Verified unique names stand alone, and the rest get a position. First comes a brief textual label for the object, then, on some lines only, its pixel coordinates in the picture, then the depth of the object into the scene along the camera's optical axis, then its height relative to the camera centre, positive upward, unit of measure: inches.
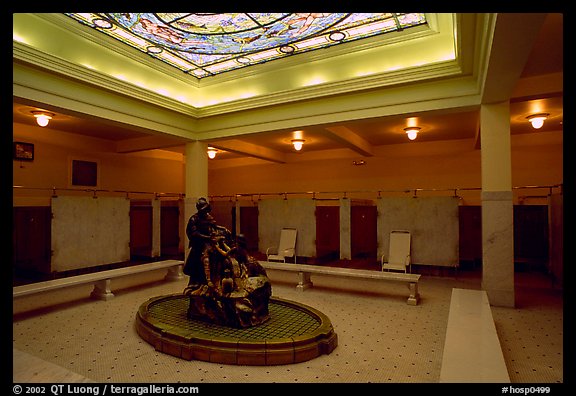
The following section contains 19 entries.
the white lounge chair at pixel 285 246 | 358.2 -49.4
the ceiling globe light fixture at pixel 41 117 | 278.5 +72.1
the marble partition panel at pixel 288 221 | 365.7 -22.7
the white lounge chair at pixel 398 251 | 298.2 -46.8
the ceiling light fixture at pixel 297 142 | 383.9 +68.3
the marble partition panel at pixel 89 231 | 291.4 -27.3
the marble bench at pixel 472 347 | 96.8 -51.0
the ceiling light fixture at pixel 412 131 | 336.2 +70.3
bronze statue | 164.2 -40.7
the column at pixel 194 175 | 337.4 +27.6
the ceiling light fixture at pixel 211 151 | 428.1 +65.3
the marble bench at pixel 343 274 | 226.8 -54.4
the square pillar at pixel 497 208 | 212.8 -5.0
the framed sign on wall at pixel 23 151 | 347.3 +55.0
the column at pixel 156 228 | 377.8 -29.3
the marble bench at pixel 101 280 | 200.7 -53.6
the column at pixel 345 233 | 343.0 -32.7
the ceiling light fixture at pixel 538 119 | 298.0 +73.3
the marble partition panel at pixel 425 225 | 301.6 -23.2
